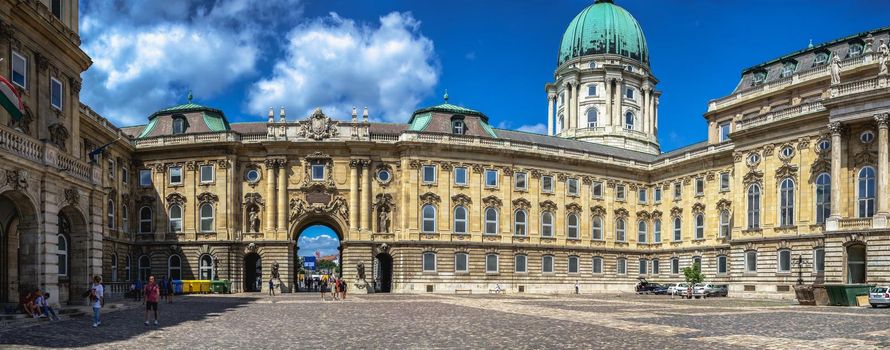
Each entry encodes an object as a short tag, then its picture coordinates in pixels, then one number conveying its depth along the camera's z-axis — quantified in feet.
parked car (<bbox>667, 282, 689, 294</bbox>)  225.93
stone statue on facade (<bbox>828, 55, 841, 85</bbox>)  193.57
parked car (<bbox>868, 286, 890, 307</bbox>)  147.95
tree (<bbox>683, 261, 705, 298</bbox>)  236.02
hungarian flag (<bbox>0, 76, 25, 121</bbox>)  94.43
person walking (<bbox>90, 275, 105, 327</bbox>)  92.68
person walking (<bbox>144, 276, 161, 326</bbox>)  98.78
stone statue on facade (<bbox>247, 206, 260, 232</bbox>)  243.60
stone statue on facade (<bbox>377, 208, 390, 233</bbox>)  247.09
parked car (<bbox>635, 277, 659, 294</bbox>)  264.52
